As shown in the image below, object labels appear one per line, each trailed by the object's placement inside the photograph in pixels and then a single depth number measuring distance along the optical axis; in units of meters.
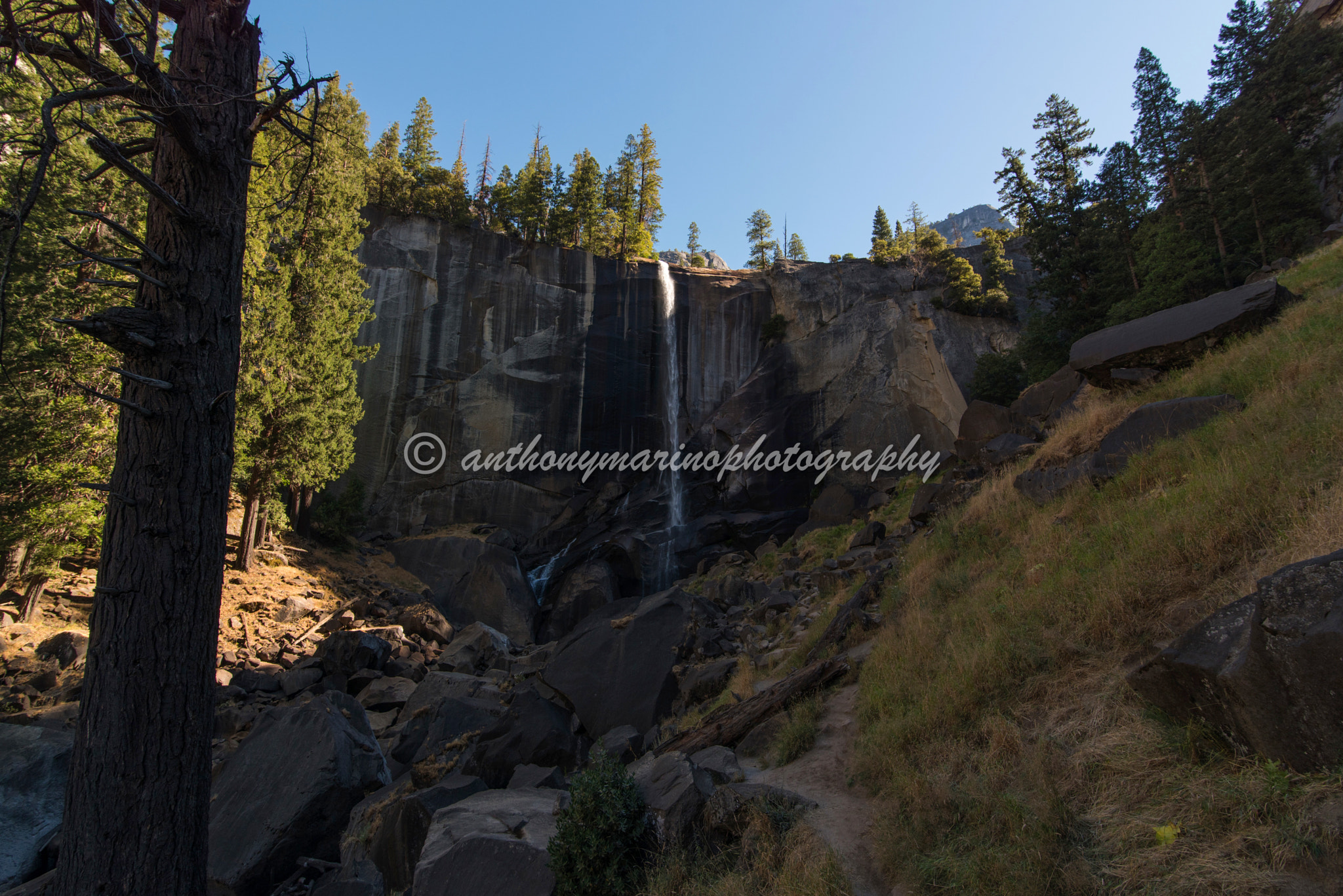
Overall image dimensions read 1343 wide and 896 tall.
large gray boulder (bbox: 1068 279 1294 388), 10.60
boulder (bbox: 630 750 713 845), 5.27
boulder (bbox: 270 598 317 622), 16.92
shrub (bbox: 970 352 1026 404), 28.39
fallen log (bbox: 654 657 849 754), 7.95
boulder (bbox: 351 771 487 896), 6.48
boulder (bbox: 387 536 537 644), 23.30
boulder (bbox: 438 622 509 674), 15.24
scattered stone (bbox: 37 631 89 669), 11.71
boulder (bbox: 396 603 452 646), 17.70
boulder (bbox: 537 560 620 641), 24.42
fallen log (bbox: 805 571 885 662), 9.81
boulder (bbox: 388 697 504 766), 9.77
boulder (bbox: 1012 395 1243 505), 8.35
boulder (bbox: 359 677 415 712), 12.77
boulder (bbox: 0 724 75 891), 7.02
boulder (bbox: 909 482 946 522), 14.58
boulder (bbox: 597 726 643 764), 8.70
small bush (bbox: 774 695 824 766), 6.89
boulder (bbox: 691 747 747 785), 6.30
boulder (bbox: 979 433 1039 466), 13.49
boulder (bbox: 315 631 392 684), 13.62
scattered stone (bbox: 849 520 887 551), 17.02
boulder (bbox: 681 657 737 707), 10.64
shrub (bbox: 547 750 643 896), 4.92
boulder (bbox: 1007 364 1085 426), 14.98
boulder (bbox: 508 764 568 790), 7.29
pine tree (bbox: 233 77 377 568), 17.27
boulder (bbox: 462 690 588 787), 8.29
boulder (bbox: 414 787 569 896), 5.16
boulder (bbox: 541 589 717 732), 10.59
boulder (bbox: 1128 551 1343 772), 3.29
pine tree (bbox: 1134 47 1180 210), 28.50
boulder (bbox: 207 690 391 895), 6.87
